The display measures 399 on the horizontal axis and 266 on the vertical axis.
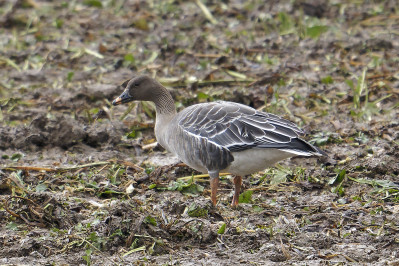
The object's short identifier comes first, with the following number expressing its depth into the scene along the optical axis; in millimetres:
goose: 14852
